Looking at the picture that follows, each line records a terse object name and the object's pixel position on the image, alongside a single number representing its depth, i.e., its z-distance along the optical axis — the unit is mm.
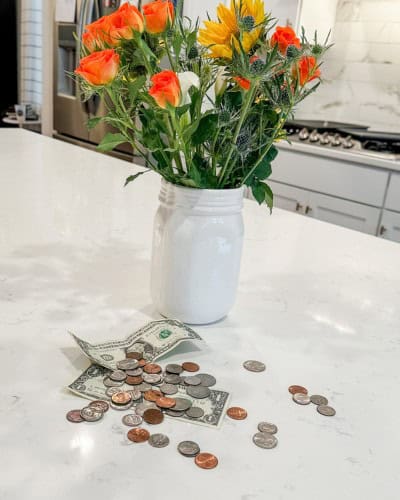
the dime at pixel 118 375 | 620
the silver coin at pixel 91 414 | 548
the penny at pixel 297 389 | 635
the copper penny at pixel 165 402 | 581
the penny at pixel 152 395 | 594
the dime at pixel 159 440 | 524
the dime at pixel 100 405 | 567
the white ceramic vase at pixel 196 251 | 716
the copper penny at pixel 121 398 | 578
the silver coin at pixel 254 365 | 676
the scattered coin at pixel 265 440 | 536
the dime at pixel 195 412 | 572
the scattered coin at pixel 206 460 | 500
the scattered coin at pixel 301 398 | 615
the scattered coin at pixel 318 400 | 618
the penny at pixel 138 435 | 527
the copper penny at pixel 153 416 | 559
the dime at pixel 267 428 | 559
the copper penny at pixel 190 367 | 661
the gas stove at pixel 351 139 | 2576
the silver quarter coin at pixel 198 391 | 607
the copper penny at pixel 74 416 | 544
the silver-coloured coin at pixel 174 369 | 650
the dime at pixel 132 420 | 550
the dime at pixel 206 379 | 632
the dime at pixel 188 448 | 513
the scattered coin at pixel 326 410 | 598
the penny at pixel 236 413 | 580
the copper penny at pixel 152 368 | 646
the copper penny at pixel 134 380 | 617
